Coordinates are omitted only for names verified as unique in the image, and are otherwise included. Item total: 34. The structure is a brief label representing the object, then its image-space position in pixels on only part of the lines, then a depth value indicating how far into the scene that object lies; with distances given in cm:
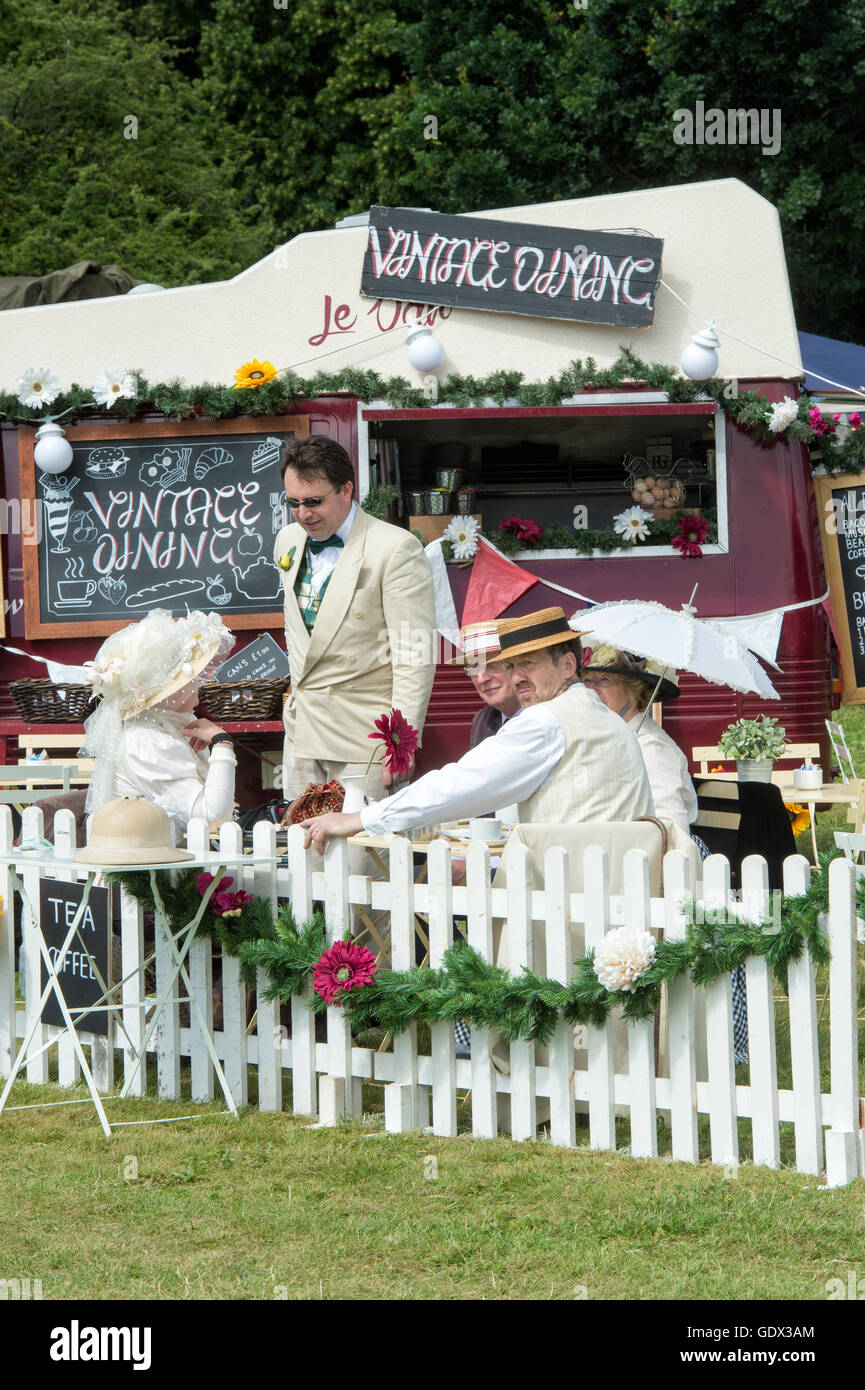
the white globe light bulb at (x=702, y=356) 1778
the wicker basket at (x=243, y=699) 1753
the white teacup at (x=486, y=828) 1017
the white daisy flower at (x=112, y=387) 1819
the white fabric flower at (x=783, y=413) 1791
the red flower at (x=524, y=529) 1866
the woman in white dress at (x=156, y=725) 1110
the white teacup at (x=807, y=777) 1656
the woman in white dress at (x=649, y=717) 1159
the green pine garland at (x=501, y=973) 802
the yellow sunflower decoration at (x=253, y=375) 1812
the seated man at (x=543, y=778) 884
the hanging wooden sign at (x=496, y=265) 1795
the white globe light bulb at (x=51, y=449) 1828
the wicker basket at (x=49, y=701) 1798
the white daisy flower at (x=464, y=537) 1866
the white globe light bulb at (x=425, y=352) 1789
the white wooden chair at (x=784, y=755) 1773
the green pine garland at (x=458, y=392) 1798
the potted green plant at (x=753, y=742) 1706
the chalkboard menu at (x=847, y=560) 1908
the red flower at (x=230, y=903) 978
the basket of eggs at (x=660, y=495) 1947
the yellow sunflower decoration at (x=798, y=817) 1877
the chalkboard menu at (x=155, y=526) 1856
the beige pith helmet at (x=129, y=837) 912
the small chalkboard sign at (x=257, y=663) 1834
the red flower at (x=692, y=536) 1841
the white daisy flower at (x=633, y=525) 1875
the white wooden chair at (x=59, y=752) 1727
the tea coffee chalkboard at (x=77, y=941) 974
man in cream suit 1185
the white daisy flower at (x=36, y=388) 1823
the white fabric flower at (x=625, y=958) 815
